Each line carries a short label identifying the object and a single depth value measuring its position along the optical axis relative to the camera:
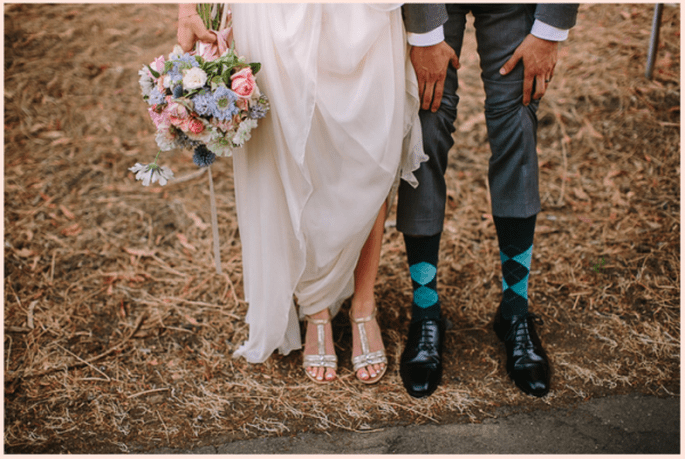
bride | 1.71
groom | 1.79
